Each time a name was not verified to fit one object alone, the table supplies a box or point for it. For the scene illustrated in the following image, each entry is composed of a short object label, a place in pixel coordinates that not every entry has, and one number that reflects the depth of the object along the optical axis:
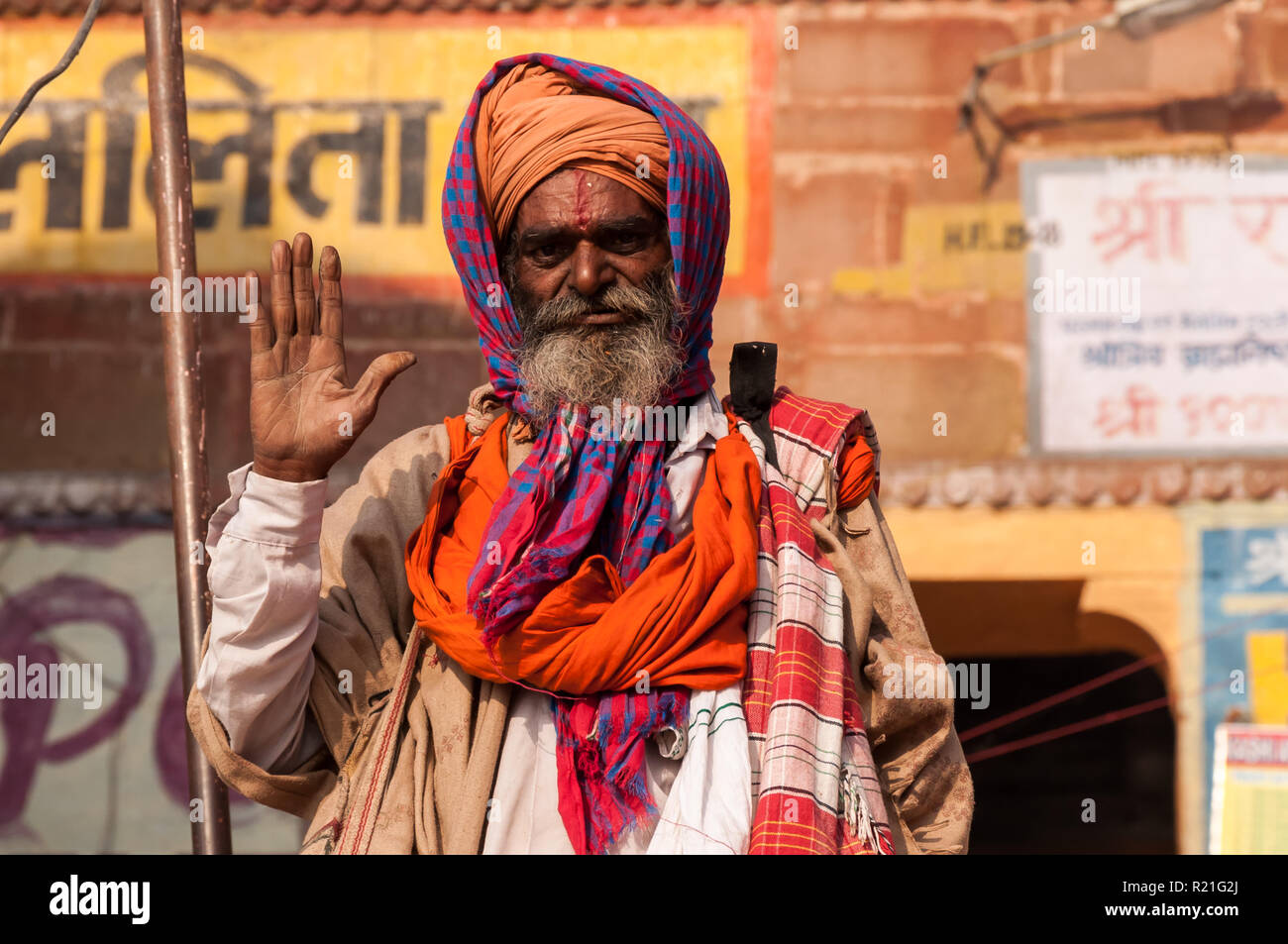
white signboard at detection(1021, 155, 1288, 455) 6.62
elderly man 2.33
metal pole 2.86
